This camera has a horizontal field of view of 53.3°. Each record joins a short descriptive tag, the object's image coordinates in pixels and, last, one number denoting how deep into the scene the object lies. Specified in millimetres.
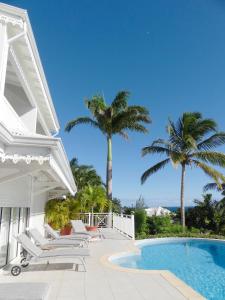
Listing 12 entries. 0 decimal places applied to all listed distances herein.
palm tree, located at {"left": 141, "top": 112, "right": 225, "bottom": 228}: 17500
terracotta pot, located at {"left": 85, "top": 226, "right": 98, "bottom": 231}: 12874
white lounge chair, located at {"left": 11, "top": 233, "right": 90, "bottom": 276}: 5787
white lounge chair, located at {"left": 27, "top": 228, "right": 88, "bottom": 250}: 7361
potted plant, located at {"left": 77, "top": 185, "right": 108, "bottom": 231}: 15857
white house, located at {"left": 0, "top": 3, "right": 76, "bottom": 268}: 3252
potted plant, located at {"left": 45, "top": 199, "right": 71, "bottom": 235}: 12922
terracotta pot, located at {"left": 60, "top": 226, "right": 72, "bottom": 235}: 12031
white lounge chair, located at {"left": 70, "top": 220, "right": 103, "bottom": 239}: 11093
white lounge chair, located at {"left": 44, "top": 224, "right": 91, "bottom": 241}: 8846
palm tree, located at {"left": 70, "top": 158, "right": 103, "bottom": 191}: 31135
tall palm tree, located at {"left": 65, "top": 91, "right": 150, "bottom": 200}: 18768
